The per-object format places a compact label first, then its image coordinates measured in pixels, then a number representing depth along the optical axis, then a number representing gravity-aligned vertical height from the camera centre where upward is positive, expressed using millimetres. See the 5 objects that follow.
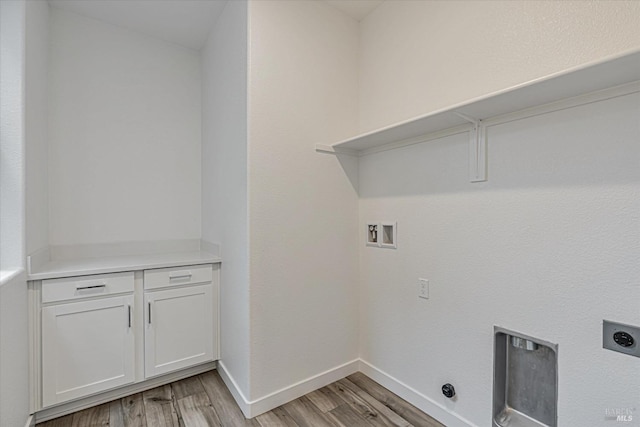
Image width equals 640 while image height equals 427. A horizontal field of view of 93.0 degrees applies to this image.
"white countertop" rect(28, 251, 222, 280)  1797 -382
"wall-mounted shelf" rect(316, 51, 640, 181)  1043 +470
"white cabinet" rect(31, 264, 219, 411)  1762 -789
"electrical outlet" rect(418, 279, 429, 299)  1853 -490
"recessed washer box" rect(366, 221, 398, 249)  2059 -179
